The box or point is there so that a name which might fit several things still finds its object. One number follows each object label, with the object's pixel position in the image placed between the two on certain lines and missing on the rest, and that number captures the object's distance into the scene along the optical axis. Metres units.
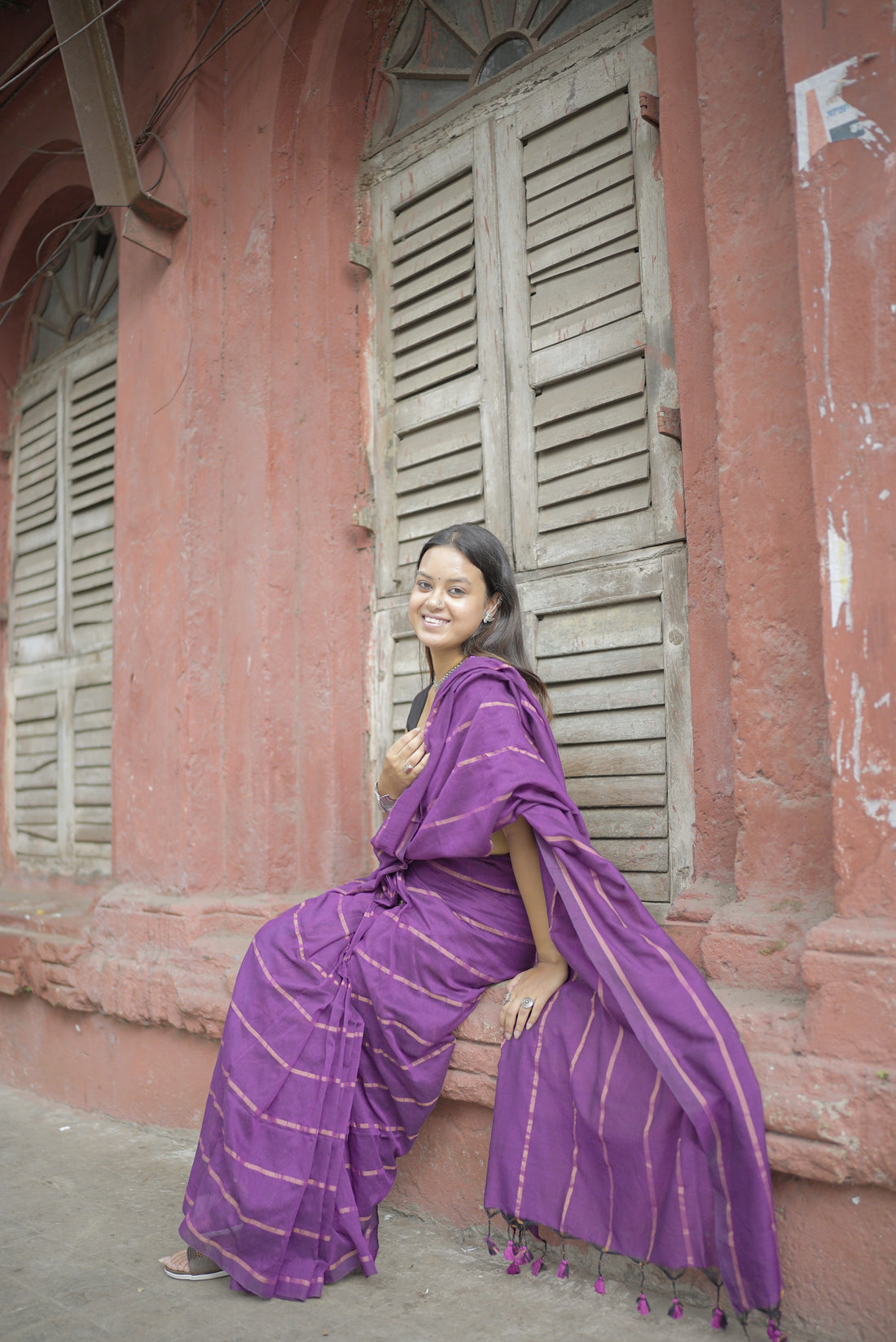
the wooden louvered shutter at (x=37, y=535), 4.97
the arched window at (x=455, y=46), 3.17
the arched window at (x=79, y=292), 4.91
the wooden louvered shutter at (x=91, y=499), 4.64
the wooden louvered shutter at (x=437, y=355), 3.26
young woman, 1.87
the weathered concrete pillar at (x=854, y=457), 1.86
